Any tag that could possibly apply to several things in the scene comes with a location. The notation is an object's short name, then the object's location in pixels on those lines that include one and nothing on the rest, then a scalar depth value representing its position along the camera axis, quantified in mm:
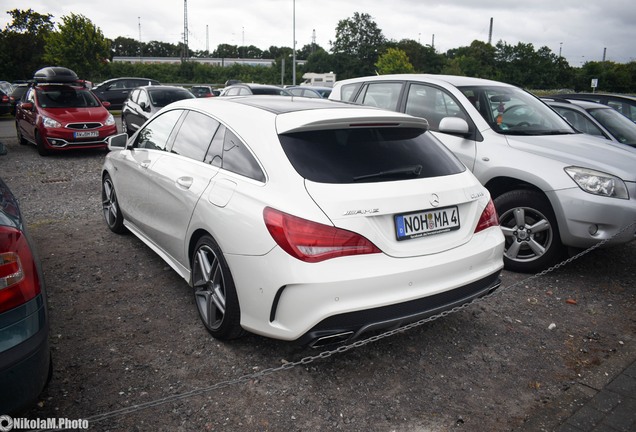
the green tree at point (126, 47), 107438
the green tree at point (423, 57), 82288
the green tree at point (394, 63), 50094
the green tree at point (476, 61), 62938
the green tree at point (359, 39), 88250
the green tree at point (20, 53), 43688
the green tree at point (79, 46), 28641
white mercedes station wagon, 2762
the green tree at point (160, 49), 110938
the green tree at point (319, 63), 82250
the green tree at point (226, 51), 114438
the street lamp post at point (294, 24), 44000
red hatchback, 11195
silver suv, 4605
